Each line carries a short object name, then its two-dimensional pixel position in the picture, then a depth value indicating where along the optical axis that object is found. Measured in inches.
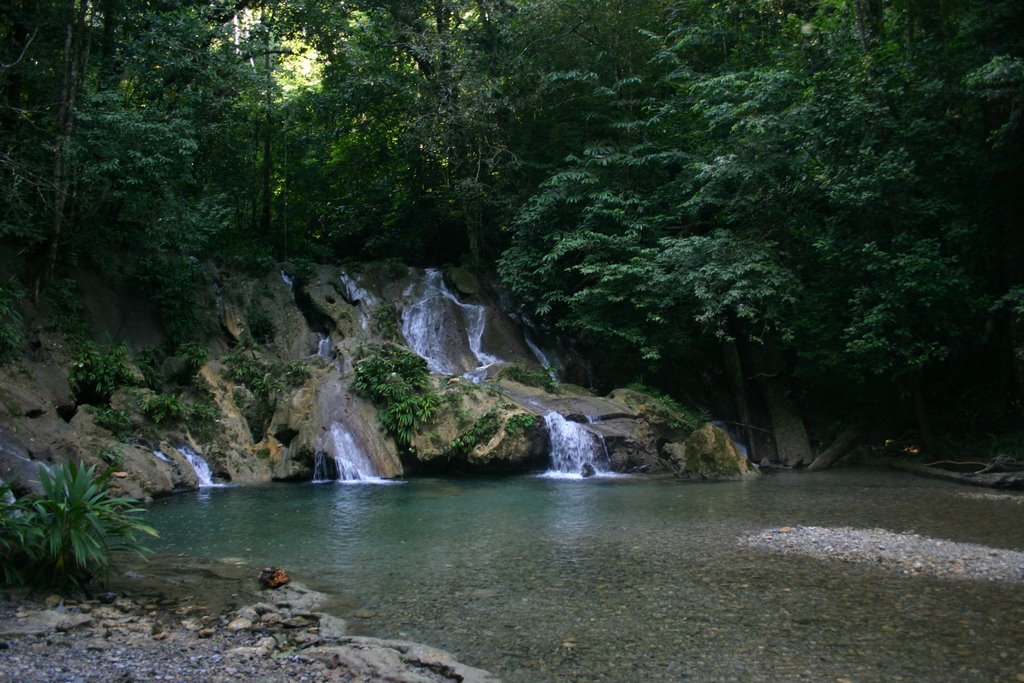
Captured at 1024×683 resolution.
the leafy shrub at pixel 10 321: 545.3
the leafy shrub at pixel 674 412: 738.2
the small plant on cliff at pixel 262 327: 794.2
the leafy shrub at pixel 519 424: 644.1
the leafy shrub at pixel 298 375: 690.8
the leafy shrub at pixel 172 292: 723.4
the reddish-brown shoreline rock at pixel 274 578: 285.3
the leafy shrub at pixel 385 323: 822.5
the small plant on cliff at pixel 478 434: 639.8
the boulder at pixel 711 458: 645.3
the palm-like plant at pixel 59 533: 250.8
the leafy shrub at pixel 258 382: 671.8
